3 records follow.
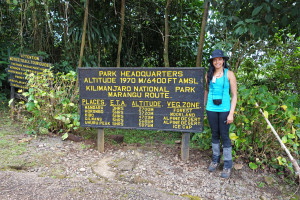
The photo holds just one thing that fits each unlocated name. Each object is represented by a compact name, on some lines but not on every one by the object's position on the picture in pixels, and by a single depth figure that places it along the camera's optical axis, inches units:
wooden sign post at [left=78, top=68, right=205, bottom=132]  139.9
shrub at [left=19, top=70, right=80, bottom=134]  168.1
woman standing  122.7
